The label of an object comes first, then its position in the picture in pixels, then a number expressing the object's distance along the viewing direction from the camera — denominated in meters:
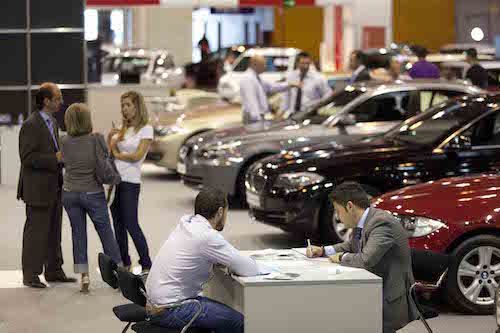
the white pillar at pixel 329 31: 39.38
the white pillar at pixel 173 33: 44.72
